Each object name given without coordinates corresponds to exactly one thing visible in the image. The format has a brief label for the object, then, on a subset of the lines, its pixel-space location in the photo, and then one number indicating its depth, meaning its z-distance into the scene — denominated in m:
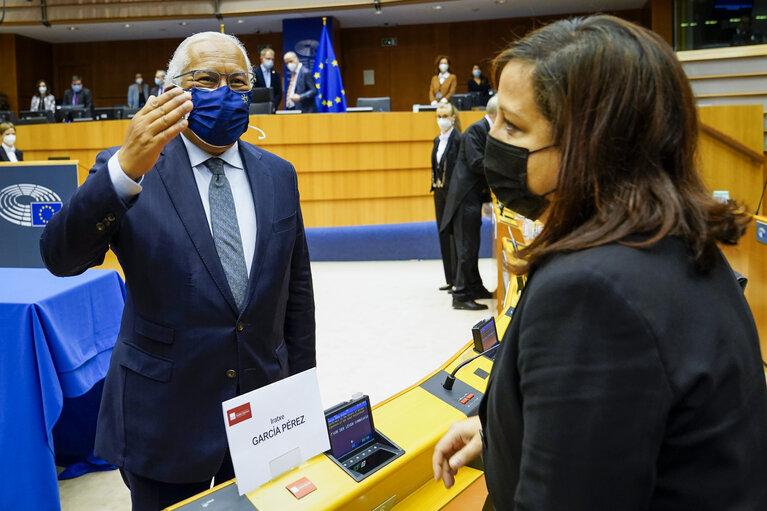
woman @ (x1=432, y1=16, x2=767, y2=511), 0.60
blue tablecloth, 2.03
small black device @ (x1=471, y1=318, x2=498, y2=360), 1.83
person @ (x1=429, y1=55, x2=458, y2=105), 10.34
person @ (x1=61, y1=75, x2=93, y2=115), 12.70
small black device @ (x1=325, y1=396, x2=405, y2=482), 1.24
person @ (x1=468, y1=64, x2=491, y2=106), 11.23
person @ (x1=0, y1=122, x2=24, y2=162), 7.46
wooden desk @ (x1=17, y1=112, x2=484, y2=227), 7.48
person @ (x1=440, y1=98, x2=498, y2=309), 5.09
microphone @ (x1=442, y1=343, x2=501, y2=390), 1.61
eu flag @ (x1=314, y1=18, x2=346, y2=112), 8.91
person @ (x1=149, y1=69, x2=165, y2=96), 10.60
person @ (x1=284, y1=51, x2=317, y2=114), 8.46
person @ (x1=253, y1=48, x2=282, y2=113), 9.28
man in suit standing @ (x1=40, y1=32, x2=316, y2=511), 1.29
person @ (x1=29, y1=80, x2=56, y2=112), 12.42
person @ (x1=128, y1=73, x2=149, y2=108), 12.80
